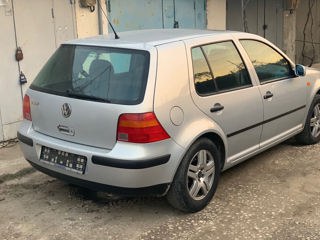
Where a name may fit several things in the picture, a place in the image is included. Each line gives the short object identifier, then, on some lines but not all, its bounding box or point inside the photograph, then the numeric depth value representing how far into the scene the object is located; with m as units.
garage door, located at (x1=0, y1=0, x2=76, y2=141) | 5.70
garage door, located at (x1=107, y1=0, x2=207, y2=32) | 7.18
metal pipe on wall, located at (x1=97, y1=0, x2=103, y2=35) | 6.88
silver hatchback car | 3.33
